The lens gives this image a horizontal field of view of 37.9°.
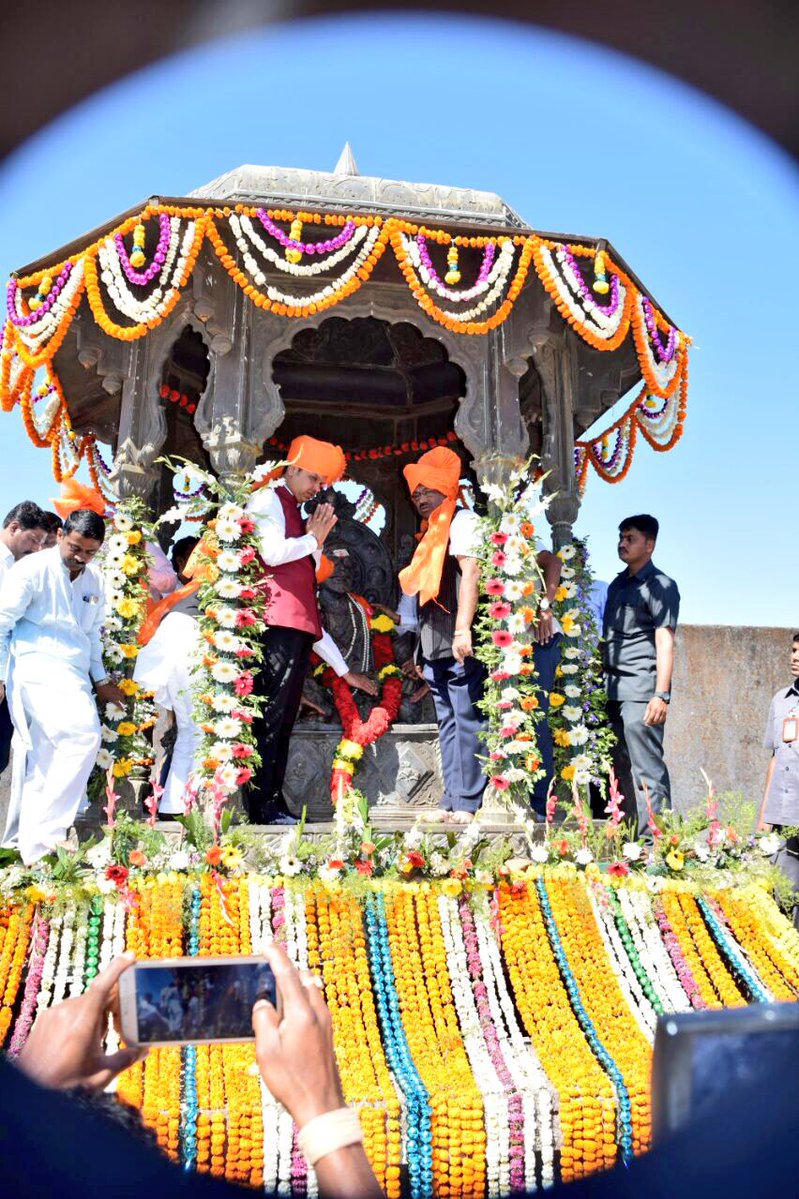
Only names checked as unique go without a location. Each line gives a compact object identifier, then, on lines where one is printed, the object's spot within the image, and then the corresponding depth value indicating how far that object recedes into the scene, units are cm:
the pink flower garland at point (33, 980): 475
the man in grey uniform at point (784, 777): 754
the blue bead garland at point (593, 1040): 460
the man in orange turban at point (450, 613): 730
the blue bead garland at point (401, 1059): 435
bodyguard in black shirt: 761
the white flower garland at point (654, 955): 557
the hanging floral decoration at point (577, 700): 773
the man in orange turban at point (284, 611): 716
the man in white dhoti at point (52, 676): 612
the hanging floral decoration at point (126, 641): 707
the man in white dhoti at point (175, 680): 720
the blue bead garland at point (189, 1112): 426
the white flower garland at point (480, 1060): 443
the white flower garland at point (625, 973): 541
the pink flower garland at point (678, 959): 559
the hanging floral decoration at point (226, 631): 660
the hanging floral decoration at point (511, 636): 695
